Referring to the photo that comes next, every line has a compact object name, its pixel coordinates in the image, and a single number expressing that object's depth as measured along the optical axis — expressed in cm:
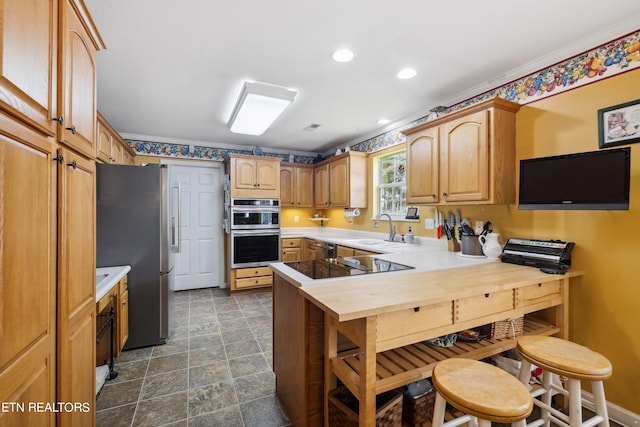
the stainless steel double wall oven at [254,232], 426
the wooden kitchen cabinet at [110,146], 278
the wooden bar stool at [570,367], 120
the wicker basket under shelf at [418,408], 137
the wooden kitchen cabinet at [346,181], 414
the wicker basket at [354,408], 125
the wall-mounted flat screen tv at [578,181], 162
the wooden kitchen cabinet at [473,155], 216
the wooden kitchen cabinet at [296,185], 497
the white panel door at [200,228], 462
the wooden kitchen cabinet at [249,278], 428
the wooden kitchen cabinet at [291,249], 466
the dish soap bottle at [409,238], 330
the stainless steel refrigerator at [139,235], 247
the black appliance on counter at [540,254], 183
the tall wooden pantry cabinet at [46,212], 74
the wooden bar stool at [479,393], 96
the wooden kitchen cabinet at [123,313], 230
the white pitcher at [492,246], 222
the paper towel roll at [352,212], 428
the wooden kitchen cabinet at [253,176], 428
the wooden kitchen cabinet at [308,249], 448
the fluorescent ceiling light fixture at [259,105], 254
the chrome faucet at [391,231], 356
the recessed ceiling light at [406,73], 225
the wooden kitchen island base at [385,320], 120
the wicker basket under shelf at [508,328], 168
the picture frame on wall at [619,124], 166
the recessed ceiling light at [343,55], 198
